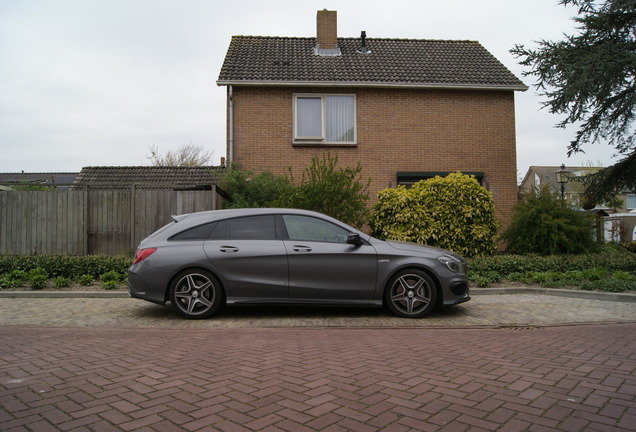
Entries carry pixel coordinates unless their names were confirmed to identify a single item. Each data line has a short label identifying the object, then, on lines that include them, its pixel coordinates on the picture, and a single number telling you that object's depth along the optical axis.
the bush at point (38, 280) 8.86
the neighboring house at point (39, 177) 48.53
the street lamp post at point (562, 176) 17.49
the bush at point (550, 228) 11.34
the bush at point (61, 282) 8.99
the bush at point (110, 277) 9.13
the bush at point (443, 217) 10.85
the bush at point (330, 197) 10.41
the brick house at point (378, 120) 15.27
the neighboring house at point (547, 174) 53.08
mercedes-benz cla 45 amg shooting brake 6.62
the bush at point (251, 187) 12.60
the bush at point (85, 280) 9.21
